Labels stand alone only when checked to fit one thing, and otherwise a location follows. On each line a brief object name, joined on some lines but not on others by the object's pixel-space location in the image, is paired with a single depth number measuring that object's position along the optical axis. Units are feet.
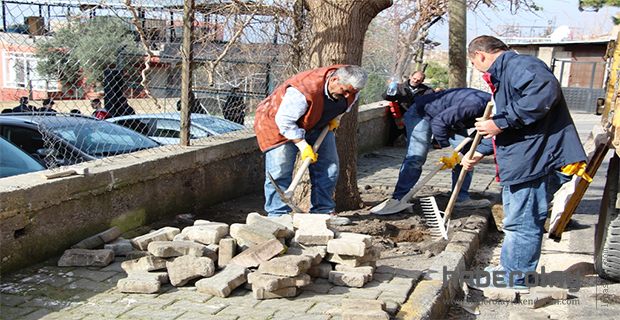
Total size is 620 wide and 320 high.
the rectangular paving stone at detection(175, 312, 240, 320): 11.39
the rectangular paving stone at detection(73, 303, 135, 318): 11.55
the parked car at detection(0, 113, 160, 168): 18.36
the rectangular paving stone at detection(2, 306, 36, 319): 11.44
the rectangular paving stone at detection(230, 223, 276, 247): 13.41
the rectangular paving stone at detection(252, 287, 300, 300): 12.28
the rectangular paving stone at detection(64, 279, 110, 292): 12.79
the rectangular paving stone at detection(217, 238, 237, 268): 13.50
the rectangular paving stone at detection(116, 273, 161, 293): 12.51
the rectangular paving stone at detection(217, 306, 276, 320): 11.52
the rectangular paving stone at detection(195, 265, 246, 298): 12.35
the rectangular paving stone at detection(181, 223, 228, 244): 13.93
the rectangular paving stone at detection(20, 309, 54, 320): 11.34
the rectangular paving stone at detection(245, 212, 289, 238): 13.56
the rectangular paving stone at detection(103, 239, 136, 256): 14.67
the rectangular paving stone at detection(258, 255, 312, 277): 12.33
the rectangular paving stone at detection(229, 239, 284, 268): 13.01
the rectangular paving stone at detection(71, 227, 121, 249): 14.58
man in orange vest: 16.05
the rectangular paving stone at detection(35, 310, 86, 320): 11.34
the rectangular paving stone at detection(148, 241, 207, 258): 13.01
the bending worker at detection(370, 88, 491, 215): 19.85
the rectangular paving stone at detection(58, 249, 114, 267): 13.94
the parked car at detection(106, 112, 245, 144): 24.90
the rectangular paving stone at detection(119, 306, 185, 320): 11.40
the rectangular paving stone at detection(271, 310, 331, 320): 11.49
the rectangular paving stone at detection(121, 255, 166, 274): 13.10
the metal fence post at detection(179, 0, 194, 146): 18.58
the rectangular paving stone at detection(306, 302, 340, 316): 11.76
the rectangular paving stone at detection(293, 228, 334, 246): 13.67
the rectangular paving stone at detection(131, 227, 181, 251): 14.55
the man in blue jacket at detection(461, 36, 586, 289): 13.16
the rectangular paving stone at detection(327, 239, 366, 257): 13.19
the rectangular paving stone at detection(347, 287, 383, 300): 12.71
